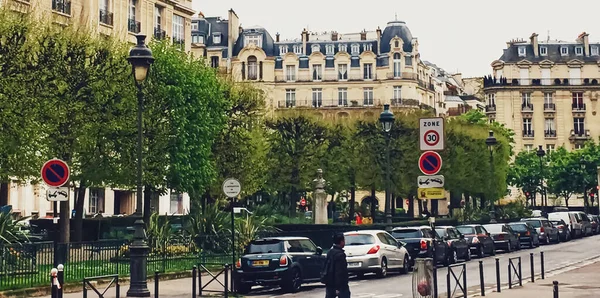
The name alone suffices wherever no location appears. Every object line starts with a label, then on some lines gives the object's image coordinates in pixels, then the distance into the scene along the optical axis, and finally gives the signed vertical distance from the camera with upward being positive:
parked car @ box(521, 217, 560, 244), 51.25 -2.26
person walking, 16.00 -1.42
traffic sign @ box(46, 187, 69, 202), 16.44 +0.01
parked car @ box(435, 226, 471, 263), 34.92 -2.01
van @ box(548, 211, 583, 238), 57.62 -1.98
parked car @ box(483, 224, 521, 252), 44.16 -2.24
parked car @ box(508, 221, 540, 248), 47.25 -2.25
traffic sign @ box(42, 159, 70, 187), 16.59 +0.38
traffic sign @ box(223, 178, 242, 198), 23.14 +0.11
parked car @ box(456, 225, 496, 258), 39.59 -2.16
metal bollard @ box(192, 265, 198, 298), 19.93 -1.97
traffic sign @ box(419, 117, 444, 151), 18.16 +1.08
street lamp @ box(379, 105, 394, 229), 34.06 +2.54
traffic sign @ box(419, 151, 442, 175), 18.27 +0.54
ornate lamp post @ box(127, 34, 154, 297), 20.73 -0.76
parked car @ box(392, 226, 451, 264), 33.16 -1.87
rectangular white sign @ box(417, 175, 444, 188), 18.16 +0.18
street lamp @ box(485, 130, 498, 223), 51.19 +2.69
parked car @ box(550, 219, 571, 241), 54.91 -2.38
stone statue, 50.16 -0.69
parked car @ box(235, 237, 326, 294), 24.22 -1.93
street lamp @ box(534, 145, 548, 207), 67.11 +0.09
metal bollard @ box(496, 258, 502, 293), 22.31 -2.14
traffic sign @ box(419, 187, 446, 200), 18.27 -0.06
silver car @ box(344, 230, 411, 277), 28.45 -1.91
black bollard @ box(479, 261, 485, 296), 21.60 -2.14
